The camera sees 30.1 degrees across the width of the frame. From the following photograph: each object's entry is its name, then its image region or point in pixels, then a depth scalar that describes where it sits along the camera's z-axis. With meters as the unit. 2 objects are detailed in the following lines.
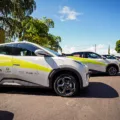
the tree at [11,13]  19.73
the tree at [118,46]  99.12
